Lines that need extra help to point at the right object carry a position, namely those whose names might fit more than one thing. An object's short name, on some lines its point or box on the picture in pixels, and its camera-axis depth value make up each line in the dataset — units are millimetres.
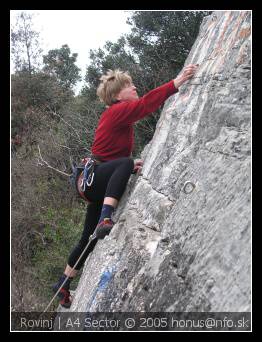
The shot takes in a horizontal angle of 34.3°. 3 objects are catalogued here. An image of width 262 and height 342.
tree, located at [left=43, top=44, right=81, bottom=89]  21969
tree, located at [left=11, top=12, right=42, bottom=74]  20059
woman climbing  4363
